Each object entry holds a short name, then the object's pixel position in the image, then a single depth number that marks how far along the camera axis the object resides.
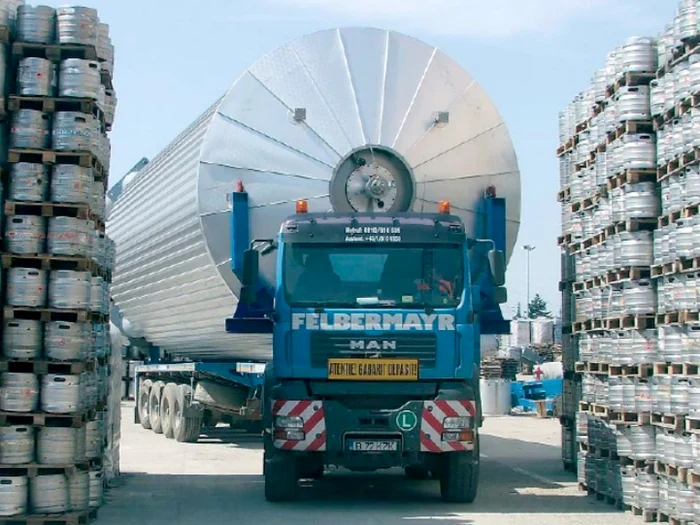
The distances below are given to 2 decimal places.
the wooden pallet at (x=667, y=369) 11.19
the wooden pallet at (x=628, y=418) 12.02
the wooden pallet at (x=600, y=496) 12.90
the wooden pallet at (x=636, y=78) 12.47
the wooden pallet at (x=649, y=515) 11.79
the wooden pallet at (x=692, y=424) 10.48
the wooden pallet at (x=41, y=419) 11.03
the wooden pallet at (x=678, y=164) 10.81
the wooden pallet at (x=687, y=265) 10.68
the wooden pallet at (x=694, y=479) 10.44
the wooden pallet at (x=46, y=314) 11.16
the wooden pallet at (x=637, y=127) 12.41
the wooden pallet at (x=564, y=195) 16.48
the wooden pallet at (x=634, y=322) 12.24
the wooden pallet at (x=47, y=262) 11.21
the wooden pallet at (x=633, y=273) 12.36
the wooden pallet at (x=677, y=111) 10.73
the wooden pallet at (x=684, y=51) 10.93
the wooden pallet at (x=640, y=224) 12.36
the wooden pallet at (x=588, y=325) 13.81
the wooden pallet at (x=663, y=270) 11.35
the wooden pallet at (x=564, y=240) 16.55
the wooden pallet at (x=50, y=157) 11.34
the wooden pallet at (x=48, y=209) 11.27
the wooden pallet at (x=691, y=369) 10.63
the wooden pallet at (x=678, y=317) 10.80
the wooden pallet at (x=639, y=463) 11.87
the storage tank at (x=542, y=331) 63.14
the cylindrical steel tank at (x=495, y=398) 34.38
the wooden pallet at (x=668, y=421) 11.00
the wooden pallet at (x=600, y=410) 13.24
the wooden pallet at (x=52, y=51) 11.52
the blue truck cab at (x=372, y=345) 12.59
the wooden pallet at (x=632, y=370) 12.12
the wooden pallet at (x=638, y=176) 12.36
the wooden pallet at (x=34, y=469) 10.95
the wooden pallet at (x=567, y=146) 15.66
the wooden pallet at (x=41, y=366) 11.16
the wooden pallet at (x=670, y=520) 10.91
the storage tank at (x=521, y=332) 63.90
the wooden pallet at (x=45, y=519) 10.84
